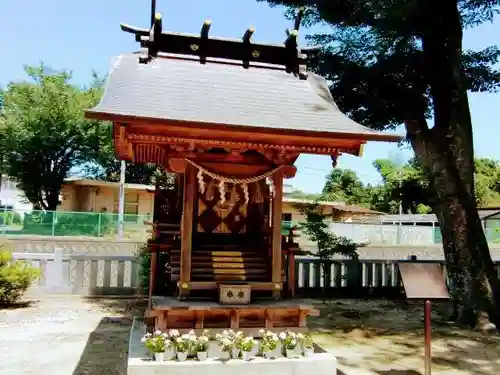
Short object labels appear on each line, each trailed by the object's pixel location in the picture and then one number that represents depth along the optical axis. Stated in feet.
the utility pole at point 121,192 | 87.40
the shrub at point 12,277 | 31.22
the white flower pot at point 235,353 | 18.01
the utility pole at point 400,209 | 41.96
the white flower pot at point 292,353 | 18.49
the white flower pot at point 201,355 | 17.74
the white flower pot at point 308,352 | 18.75
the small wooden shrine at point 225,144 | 18.43
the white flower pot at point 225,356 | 18.08
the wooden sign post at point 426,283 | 16.22
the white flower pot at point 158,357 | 17.33
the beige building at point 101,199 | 105.19
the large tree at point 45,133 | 88.33
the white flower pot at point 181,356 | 17.56
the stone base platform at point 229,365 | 17.11
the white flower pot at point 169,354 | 17.49
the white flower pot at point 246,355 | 17.89
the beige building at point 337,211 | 110.52
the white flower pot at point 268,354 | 18.33
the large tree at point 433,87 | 31.24
